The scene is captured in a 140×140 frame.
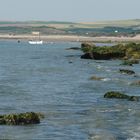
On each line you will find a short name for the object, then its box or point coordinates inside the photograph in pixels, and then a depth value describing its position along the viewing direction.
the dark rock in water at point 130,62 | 84.94
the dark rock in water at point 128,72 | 64.32
